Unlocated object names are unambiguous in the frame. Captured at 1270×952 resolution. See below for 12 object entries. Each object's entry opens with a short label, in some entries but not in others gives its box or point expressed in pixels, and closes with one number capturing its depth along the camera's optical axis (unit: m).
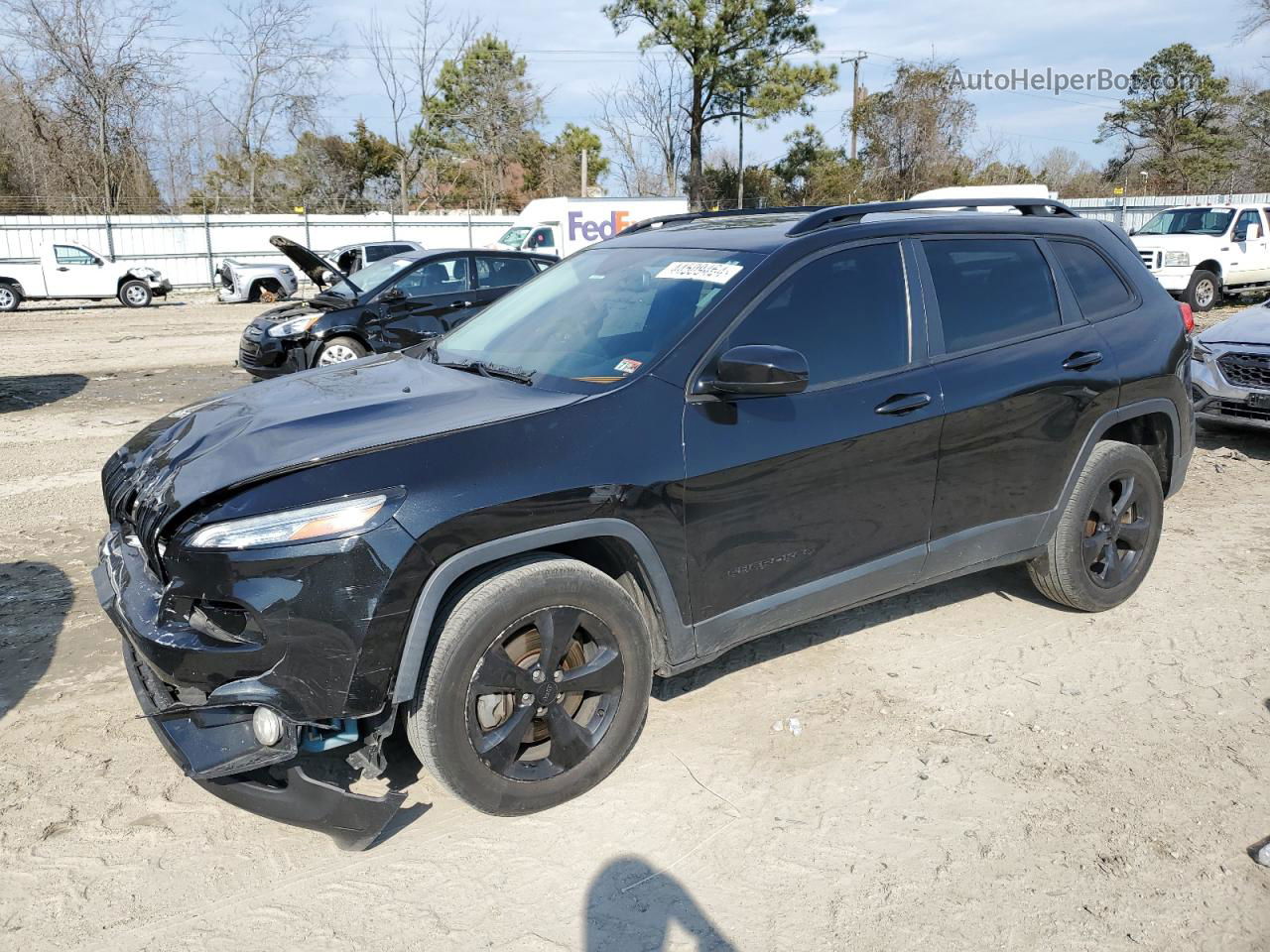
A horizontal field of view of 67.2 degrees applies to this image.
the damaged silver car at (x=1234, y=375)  7.60
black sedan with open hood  10.45
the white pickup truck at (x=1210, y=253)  17.77
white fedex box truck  22.30
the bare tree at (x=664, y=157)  36.75
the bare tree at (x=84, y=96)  34.12
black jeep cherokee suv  2.64
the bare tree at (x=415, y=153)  41.38
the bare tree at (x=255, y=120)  39.91
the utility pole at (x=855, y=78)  39.98
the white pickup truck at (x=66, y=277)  21.44
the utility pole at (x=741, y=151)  34.41
